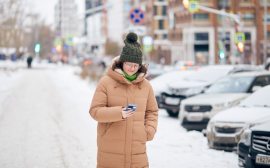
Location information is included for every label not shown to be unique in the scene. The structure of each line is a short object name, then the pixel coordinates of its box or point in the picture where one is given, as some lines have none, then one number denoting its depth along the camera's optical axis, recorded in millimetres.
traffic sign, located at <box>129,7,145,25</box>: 16469
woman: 4352
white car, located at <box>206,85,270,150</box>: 8844
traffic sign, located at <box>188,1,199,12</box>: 28066
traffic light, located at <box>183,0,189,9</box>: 26386
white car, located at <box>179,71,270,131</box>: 11805
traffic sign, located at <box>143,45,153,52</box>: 20188
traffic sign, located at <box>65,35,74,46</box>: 40906
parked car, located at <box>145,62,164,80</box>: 28050
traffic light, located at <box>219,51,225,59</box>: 24888
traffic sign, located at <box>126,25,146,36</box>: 15781
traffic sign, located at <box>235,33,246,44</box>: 29144
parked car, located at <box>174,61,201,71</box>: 43038
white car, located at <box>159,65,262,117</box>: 15172
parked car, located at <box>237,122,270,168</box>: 6818
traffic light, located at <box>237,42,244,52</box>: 28734
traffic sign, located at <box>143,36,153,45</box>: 19828
